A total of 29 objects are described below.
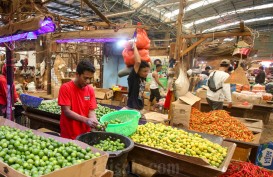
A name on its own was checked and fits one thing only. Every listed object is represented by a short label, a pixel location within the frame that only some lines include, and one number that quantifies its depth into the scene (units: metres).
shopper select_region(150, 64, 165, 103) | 8.69
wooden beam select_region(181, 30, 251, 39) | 3.58
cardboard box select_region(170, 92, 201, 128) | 4.06
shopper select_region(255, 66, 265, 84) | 12.26
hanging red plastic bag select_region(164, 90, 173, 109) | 5.43
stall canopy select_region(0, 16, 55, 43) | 2.96
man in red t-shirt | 2.79
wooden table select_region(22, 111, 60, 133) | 4.55
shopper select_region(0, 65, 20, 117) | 4.91
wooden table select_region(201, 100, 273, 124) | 7.81
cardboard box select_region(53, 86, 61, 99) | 8.79
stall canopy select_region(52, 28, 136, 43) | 3.86
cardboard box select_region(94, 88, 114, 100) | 8.41
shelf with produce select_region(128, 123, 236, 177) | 2.35
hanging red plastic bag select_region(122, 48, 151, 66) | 3.81
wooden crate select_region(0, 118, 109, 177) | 1.60
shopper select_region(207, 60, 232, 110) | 5.94
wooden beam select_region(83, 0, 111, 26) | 4.09
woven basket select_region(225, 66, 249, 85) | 4.58
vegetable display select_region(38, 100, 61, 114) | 4.82
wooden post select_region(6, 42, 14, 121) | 4.80
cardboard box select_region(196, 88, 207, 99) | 8.74
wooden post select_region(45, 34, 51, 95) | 9.51
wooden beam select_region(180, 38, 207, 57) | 4.19
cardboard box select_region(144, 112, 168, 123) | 4.73
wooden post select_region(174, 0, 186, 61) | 4.48
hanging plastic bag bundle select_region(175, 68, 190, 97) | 4.28
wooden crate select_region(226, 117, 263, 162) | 3.78
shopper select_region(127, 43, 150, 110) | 3.94
